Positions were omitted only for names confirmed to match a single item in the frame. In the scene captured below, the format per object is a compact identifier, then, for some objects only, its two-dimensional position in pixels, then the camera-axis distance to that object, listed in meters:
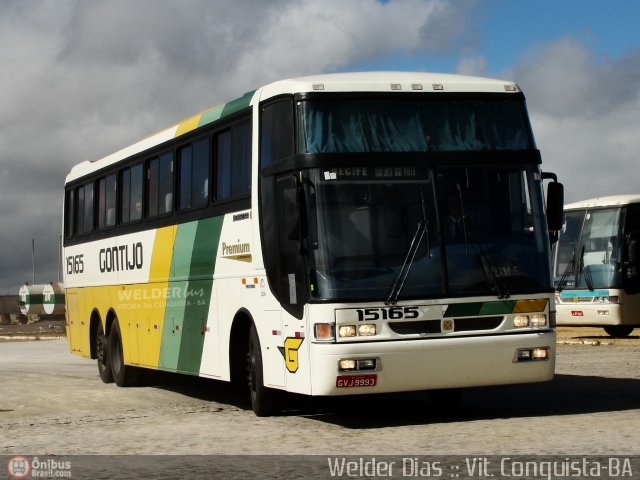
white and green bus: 13.20
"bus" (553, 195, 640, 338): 33.03
